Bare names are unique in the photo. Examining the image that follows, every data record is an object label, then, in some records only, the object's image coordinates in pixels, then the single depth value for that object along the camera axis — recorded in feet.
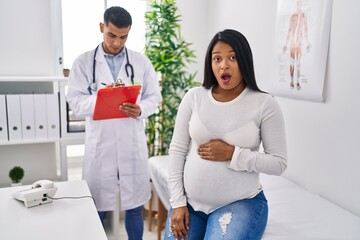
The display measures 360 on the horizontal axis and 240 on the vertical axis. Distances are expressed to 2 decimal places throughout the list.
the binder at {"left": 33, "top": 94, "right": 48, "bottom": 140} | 7.97
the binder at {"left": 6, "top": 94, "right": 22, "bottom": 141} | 7.74
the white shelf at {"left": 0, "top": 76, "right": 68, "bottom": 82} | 7.83
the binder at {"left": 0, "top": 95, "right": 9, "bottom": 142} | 7.68
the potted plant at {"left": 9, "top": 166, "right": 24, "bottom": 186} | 8.05
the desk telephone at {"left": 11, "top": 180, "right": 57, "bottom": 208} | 4.30
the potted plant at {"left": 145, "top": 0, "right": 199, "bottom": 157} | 9.04
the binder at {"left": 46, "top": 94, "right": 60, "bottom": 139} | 8.09
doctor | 6.31
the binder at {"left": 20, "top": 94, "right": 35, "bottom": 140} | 7.86
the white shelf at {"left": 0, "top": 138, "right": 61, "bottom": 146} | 7.86
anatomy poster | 5.97
